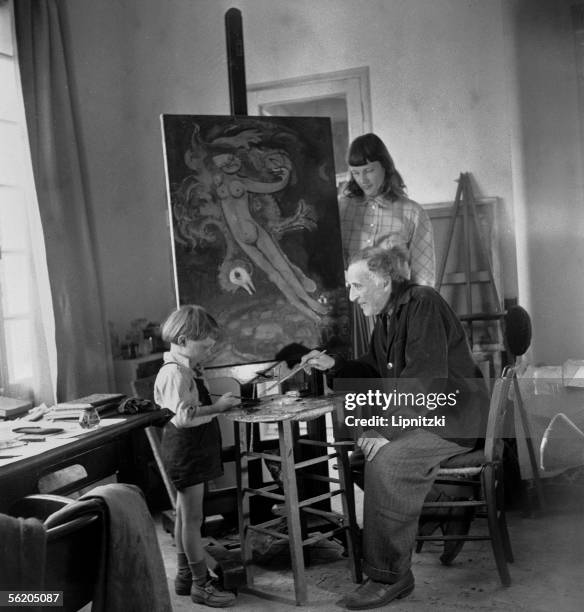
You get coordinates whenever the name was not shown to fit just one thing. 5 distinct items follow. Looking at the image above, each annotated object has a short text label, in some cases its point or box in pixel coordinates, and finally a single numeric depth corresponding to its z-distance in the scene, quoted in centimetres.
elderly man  211
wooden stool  210
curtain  235
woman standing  210
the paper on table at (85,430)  181
